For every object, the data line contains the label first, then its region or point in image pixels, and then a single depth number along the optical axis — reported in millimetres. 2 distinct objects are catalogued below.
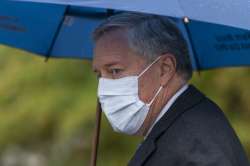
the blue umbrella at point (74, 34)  7816
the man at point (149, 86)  6285
